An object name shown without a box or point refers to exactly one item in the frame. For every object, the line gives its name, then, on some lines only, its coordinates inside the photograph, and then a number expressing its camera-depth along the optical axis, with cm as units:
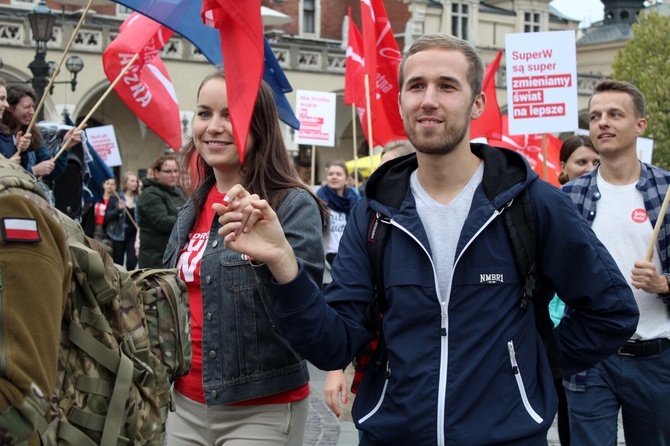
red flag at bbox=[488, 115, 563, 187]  1560
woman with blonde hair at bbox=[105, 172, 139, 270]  1608
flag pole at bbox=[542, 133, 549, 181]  893
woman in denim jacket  368
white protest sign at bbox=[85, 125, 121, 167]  1833
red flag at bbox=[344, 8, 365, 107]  1211
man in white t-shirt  476
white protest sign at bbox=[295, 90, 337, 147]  1691
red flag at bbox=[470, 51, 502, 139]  1411
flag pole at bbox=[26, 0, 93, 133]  521
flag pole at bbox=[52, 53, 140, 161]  674
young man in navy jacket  298
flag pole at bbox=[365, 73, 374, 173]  902
